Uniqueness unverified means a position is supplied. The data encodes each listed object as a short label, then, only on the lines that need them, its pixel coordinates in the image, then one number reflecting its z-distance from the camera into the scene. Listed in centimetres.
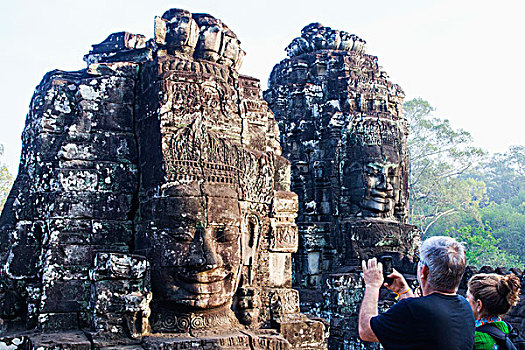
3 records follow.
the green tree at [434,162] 2791
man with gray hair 250
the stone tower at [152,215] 513
